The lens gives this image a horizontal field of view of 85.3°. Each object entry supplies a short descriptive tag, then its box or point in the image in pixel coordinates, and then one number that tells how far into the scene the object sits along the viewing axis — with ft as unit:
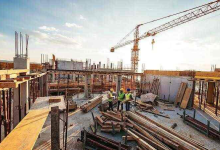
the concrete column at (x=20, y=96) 22.83
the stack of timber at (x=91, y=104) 36.25
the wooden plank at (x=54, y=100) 19.64
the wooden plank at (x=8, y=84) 10.48
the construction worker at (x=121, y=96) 33.64
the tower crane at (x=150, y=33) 80.52
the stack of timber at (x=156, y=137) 18.76
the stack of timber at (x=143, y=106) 41.73
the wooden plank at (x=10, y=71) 13.15
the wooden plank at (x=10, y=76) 15.06
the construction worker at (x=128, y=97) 33.36
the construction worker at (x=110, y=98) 34.37
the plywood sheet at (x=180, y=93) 48.08
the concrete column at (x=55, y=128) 12.81
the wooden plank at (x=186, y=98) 45.11
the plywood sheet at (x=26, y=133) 9.41
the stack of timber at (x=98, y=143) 18.22
